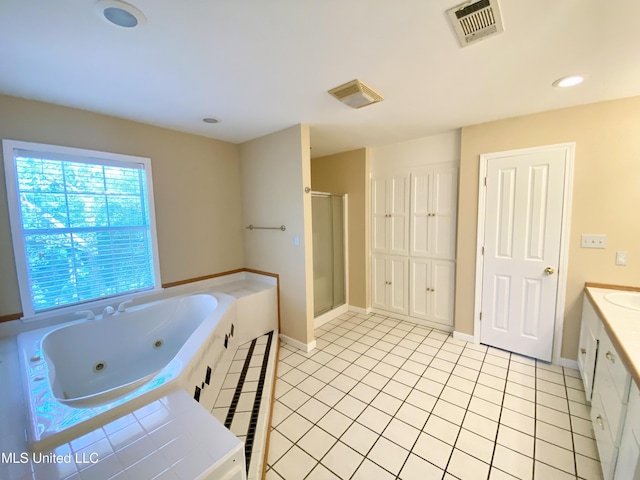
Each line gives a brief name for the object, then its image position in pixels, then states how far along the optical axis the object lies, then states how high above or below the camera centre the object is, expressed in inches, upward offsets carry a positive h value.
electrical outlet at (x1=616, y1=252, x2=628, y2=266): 78.6 -14.5
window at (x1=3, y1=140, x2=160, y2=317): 73.0 -0.8
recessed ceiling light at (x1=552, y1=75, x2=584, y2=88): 64.8 +33.9
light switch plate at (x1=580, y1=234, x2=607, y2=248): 81.1 -9.5
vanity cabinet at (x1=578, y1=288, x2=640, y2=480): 41.8 -38.5
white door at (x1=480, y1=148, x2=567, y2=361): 87.7 -13.2
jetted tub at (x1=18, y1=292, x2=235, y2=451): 43.1 -33.2
